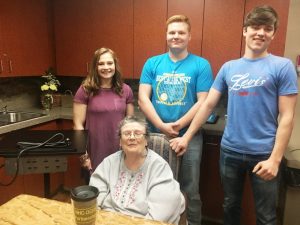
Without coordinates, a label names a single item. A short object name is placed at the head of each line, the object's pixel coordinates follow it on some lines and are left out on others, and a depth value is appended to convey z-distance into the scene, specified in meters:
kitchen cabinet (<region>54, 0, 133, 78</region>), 2.61
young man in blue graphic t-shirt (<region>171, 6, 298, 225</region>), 1.42
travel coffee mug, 0.86
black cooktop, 1.37
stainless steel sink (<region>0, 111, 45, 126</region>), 2.60
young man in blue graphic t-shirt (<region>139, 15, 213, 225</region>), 1.84
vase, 2.92
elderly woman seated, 1.32
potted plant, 2.89
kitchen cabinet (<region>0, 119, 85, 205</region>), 2.28
